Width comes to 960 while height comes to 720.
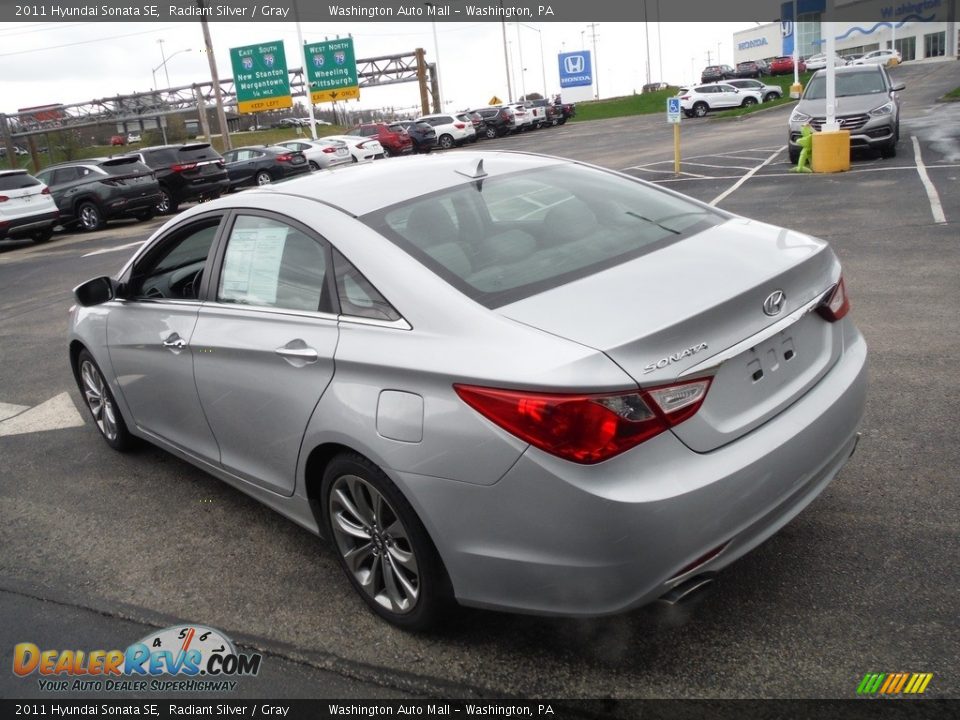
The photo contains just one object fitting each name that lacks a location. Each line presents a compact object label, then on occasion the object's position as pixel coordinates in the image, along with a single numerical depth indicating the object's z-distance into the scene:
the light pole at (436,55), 60.50
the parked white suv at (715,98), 46.72
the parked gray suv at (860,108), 15.85
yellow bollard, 14.93
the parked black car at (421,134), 40.88
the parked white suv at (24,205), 19.34
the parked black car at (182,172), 23.33
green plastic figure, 15.42
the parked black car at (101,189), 21.23
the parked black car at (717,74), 67.94
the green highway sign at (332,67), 47.09
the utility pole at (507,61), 71.64
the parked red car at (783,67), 69.00
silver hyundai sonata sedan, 2.50
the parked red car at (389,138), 37.91
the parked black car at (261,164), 29.05
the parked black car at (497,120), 45.94
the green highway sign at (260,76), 46.75
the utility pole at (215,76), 36.31
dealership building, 81.44
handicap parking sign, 17.69
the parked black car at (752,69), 68.57
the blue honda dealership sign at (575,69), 73.44
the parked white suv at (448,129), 41.62
